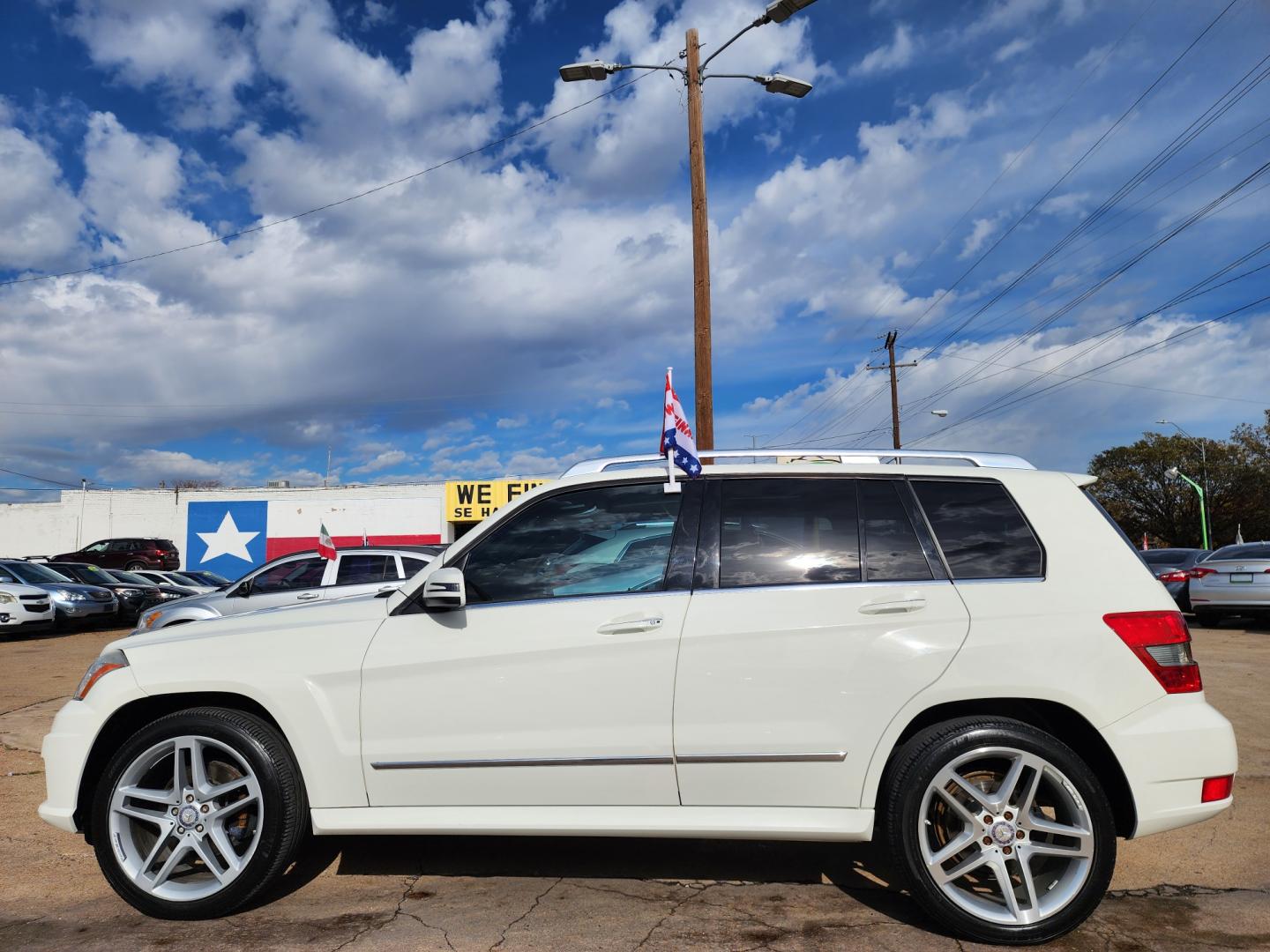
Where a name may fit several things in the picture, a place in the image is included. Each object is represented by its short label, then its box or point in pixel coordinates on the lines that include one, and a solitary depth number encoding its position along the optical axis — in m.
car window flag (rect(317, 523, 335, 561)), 10.65
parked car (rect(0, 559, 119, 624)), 16.81
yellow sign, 37.88
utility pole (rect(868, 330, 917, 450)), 35.46
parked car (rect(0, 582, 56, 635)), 15.45
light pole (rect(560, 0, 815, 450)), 10.96
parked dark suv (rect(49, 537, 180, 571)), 33.22
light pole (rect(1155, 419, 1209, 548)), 52.53
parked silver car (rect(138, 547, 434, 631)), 10.49
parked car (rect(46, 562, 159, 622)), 19.15
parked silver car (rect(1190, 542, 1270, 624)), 13.78
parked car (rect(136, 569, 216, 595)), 23.27
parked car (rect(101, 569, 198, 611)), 20.38
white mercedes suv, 3.22
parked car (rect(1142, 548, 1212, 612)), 16.34
